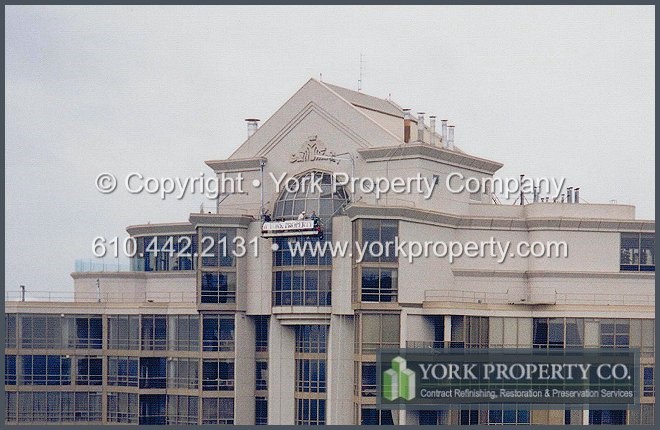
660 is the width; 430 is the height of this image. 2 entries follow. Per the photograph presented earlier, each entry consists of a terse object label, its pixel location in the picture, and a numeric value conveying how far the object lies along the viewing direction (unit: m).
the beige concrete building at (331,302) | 90.25
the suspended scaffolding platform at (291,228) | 92.88
